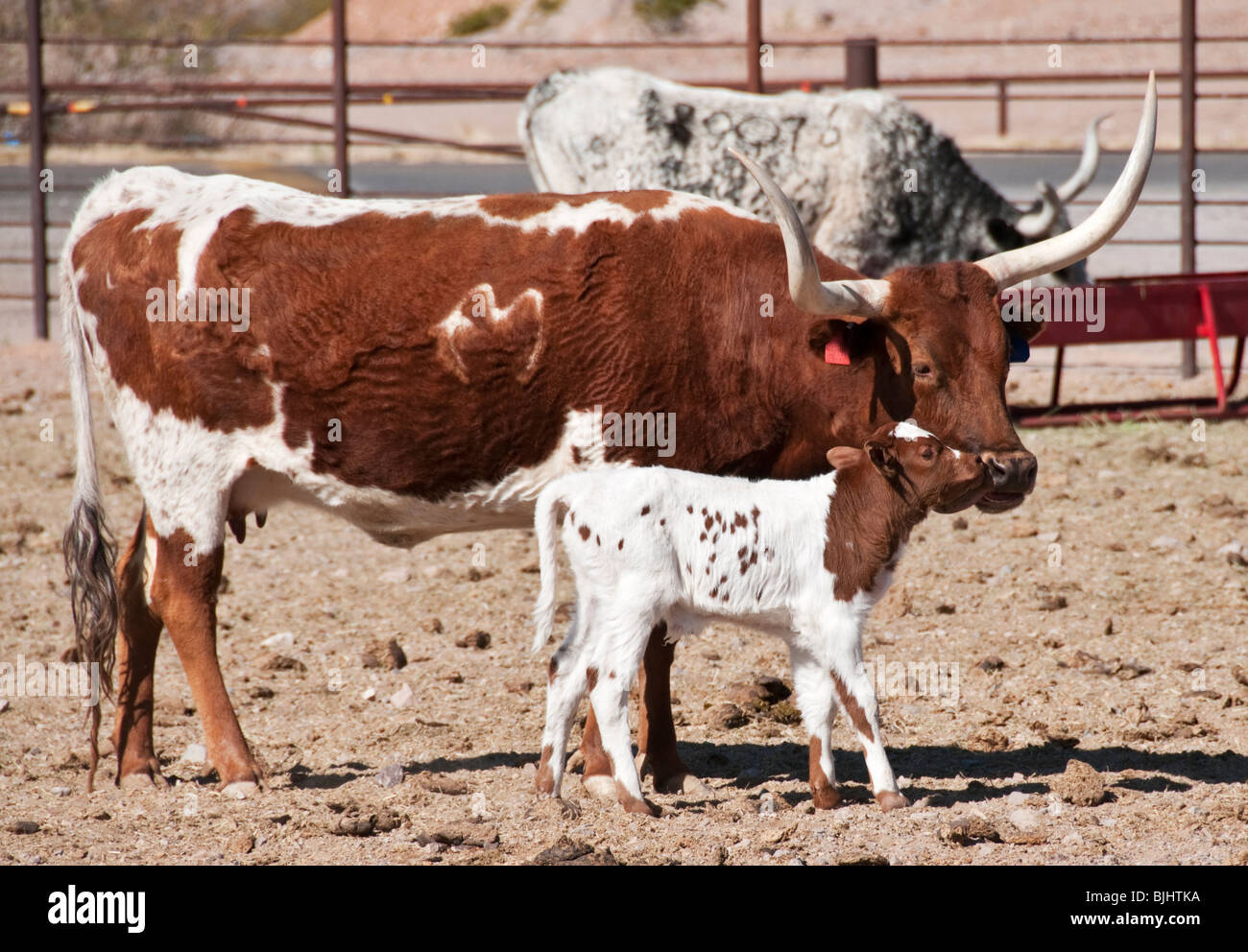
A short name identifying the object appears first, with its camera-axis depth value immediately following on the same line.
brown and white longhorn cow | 9.82
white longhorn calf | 9.21
